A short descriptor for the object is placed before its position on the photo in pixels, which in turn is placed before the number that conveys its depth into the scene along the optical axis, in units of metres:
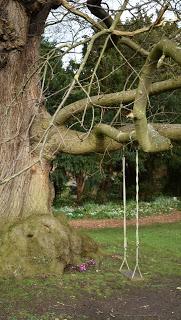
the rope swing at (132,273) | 8.43
